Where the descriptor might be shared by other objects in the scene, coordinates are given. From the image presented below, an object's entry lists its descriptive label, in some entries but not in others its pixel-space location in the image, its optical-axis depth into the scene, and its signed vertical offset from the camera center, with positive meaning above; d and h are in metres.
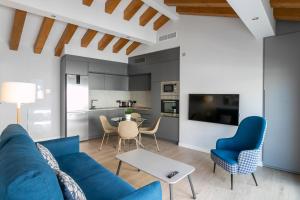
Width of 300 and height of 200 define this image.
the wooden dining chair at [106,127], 4.38 -0.70
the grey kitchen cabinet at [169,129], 4.70 -0.83
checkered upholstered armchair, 2.49 -0.77
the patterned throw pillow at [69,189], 1.17 -0.62
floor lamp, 2.29 +0.08
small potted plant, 4.19 -0.43
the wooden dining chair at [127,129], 3.74 -0.65
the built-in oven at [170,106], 4.76 -0.19
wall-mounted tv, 3.59 -0.19
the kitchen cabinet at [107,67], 5.31 +1.02
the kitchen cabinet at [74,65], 4.79 +0.93
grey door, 2.95 -0.02
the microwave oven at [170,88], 4.74 +0.31
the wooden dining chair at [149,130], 4.22 -0.76
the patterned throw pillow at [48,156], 1.58 -0.55
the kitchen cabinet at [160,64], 4.70 +1.02
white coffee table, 1.98 -0.85
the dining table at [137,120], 4.39 -0.53
